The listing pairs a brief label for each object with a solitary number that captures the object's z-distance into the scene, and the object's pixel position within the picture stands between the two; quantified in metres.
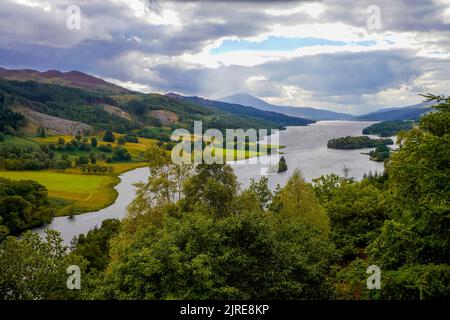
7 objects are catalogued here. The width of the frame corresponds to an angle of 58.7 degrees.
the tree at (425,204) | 13.20
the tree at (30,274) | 17.11
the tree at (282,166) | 95.42
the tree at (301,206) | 26.61
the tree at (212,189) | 19.89
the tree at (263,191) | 36.75
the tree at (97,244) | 38.44
